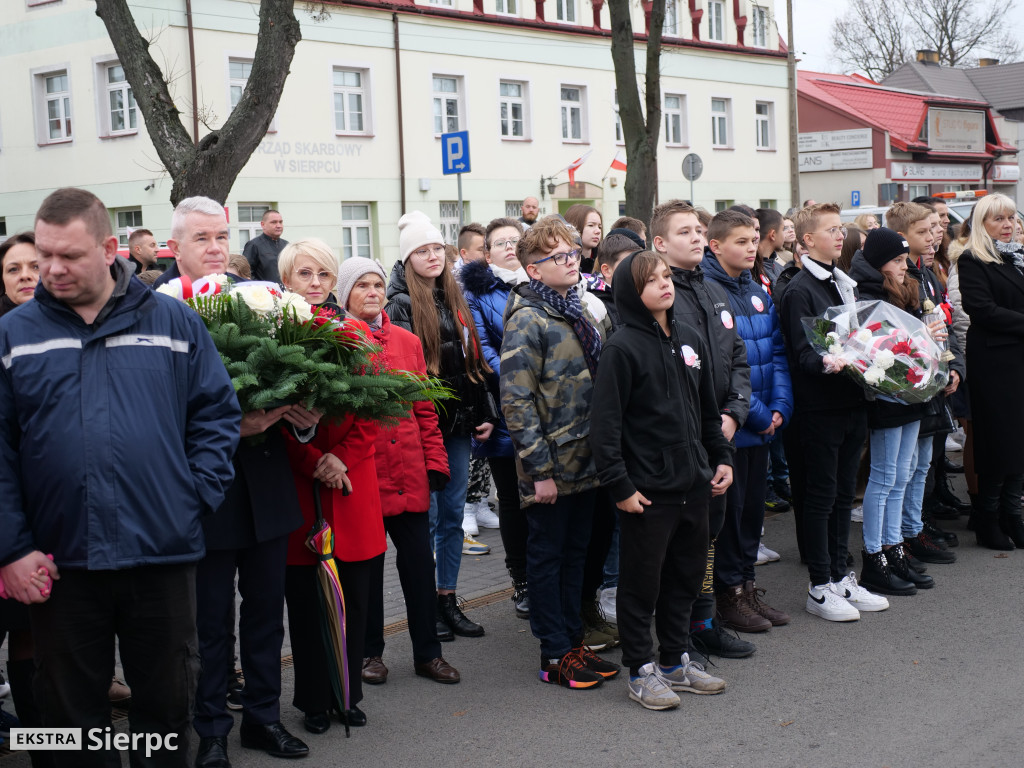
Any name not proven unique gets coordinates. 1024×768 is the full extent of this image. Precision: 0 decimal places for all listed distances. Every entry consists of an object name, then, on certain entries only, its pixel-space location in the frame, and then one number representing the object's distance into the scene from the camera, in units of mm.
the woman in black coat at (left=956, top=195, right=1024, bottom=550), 7629
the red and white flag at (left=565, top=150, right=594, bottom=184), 28447
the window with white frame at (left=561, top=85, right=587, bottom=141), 30672
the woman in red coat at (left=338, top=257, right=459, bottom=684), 5355
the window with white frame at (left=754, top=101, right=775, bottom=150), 36938
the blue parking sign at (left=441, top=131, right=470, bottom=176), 15086
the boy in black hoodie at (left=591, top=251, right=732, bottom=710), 5051
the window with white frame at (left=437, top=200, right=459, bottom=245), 27312
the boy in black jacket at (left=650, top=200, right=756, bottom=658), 5703
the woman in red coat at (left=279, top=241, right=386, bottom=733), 4824
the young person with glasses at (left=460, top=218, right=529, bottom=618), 6250
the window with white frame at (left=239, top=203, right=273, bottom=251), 23922
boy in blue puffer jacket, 6098
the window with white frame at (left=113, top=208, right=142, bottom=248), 23841
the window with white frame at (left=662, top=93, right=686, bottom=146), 33500
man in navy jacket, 3586
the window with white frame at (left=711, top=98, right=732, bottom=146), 35219
